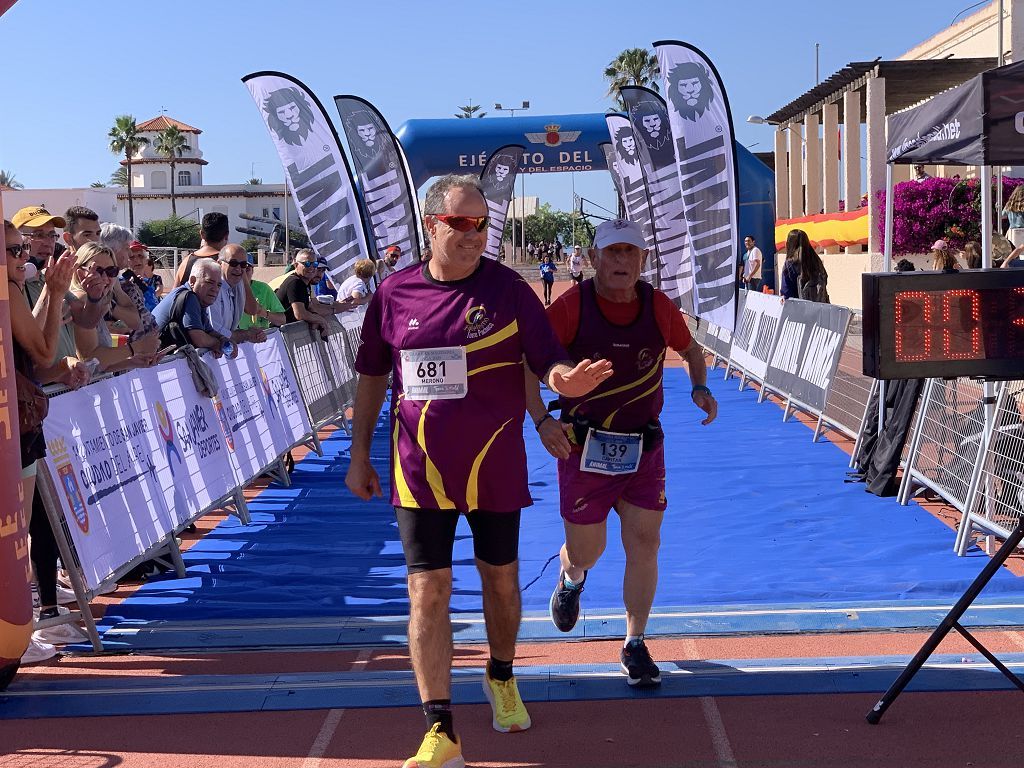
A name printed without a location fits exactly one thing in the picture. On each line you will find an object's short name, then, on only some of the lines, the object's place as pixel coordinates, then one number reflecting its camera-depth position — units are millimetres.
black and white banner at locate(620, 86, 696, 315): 20484
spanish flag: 34531
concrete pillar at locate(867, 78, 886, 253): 27969
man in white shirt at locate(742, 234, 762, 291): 24844
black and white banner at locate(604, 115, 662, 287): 25109
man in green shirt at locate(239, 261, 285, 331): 12008
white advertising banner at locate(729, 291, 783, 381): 15477
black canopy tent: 7426
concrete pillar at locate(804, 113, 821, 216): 46875
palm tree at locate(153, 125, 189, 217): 107938
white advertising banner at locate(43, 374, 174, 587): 5965
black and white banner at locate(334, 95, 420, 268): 20547
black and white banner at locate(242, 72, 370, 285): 16500
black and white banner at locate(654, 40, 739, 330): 15023
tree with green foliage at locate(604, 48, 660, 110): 81562
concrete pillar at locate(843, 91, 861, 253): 40031
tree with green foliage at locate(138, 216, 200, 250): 96062
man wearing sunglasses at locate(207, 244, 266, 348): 9602
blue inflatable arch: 30359
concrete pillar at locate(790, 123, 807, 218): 51594
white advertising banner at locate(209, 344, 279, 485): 9047
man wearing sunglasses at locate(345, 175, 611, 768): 4242
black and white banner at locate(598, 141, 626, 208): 30709
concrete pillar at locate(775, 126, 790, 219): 54844
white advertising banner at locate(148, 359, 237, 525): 7477
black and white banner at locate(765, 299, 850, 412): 12141
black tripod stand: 4219
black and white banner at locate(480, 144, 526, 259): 25375
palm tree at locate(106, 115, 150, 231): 99125
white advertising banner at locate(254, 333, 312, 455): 10578
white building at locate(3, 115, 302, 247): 85812
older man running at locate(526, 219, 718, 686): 5105
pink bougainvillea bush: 27522
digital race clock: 4031
